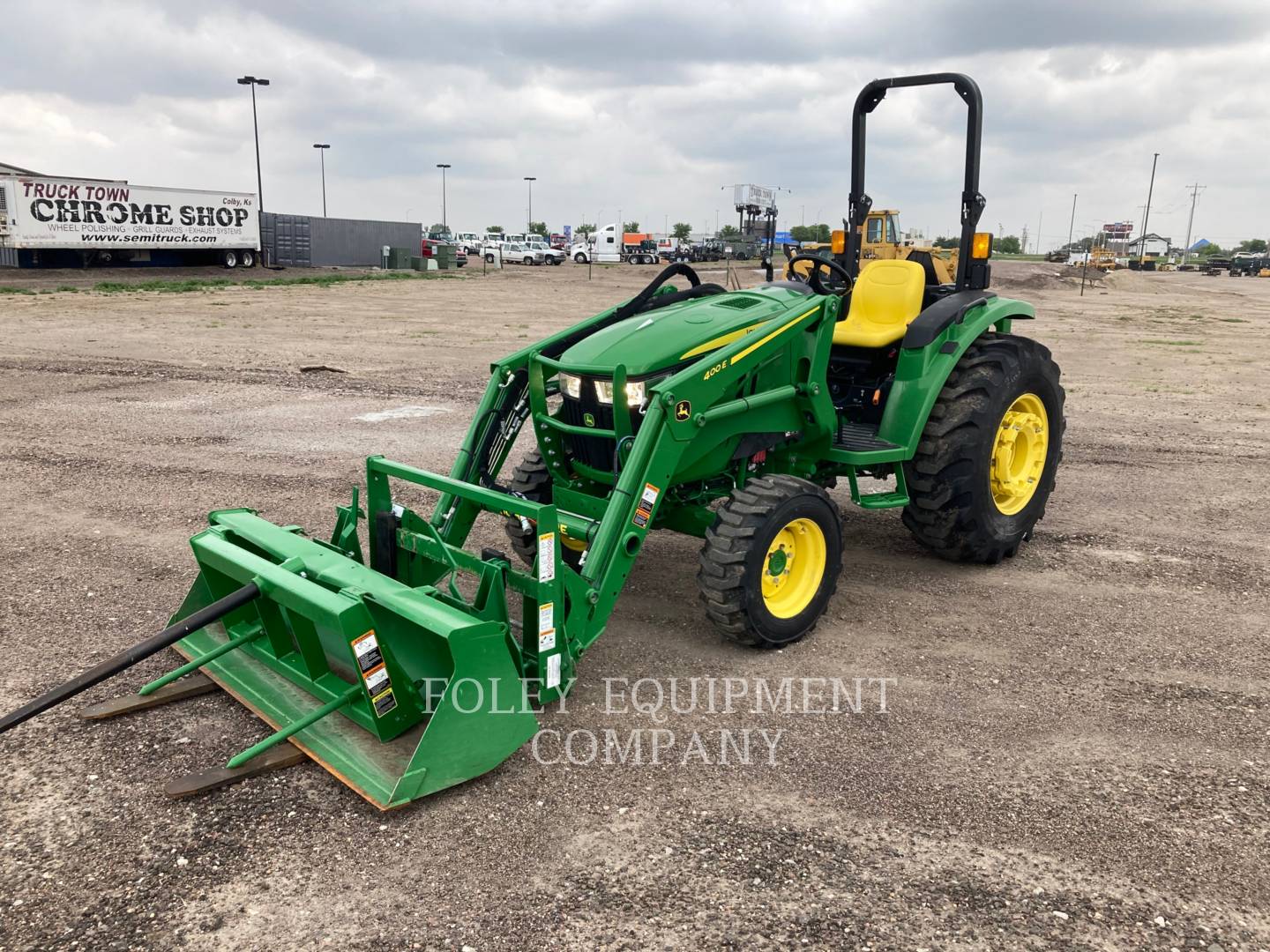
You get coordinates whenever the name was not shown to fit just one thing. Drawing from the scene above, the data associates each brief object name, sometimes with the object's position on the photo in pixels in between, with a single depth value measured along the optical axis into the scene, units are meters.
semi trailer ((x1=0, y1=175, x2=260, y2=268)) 29.75
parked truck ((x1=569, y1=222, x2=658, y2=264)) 58.78
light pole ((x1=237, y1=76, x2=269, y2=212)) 39.62
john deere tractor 3.48
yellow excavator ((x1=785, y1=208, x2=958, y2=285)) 18.50
